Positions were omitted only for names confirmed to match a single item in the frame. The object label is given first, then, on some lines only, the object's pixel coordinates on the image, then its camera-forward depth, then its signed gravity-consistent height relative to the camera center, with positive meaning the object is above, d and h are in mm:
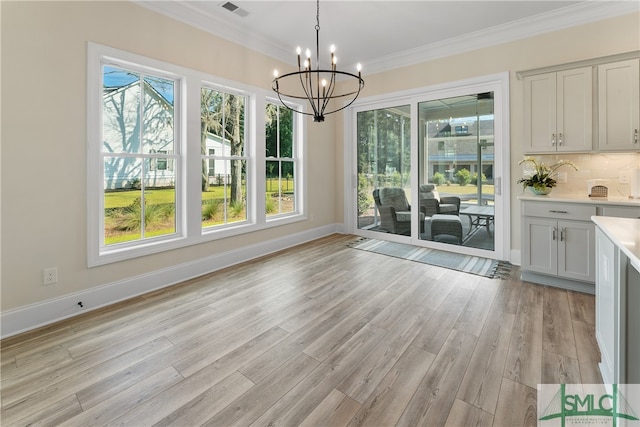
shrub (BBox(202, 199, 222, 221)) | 3928 +53
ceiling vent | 3395 +2331
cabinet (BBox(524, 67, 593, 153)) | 3309 +1139
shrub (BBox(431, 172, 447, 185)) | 4770 +524
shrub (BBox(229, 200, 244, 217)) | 4277 +59
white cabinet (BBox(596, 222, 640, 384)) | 1435 -508
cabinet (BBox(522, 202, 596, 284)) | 3105 -310
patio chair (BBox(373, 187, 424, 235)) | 5238 +33
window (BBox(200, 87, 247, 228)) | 3914 +736
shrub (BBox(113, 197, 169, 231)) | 3189 -32
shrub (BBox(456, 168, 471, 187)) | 4516 +524
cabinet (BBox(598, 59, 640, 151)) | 3076 +1093
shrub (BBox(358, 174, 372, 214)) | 5770 +326
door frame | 4117 +962
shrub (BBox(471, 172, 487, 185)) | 4383 +482
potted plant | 3551 +393
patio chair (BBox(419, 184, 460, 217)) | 4719 +150
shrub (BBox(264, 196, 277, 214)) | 4824 +111
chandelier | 4838 +2177
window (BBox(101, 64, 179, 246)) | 3068 +617
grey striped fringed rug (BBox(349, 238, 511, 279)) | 3859 -663
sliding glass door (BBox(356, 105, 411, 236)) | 5184 +761
